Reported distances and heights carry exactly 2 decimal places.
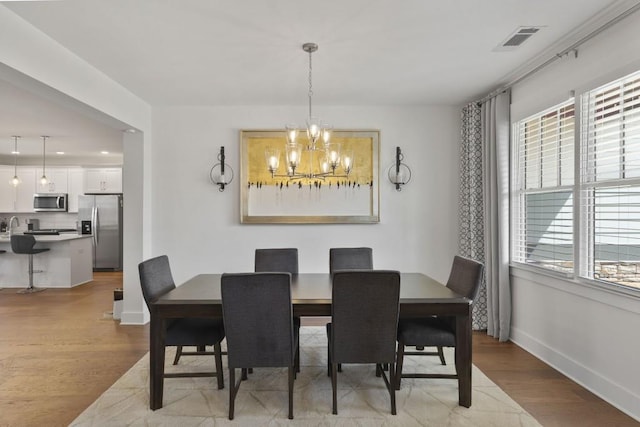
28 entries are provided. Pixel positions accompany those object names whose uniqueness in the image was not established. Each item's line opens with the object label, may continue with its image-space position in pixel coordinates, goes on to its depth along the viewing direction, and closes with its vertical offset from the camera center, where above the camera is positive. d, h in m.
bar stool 5.79 -0.55
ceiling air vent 2.65 +1.31
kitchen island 6.29 -0.96
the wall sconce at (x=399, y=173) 4.46 +0.48
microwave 7.90 +0.17
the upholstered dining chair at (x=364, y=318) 2.29 -0.67
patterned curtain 4.04 +0.11
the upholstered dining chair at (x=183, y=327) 2.57 -0.84
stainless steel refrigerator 7.87 -0.36
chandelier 2.83 +0.50
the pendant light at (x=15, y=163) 6.28 +1.02
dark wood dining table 2.42 -0.66
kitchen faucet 7.75 -0.29
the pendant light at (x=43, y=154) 6.08 +1.16
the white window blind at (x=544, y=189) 3.07 +0.22
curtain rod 2.35 +1.27
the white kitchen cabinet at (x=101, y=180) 8.07 +0.66
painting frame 4.48 +0.26
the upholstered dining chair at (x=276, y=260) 3.56 -0.47
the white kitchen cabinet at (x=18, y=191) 7.95 +0.40
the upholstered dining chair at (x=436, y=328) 2.57 -0.83
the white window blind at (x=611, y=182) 2.41 +0.22
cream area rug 2.33 -1.31
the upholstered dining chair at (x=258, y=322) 2.25 -0.69
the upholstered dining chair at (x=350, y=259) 3.57 -0.46
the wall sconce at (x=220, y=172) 4.47 +0.47
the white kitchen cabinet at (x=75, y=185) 8.09 +0.55
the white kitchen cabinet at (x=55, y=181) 8.05 +0.63
